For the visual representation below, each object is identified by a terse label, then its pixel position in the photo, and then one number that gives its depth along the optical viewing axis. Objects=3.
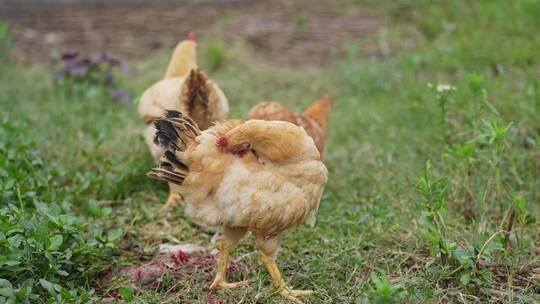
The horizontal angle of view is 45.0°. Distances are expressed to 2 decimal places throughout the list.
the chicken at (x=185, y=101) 3.97
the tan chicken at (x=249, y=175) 2.85
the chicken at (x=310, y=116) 4.22
